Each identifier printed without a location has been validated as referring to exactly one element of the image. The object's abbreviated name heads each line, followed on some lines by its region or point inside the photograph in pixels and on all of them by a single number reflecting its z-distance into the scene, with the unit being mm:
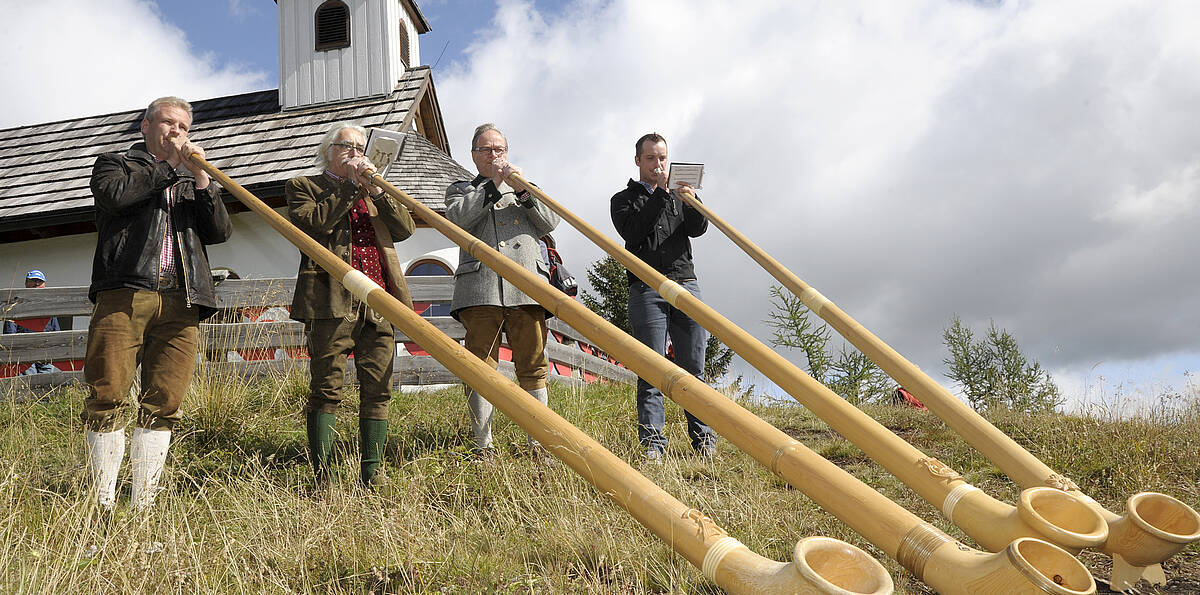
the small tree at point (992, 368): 8078
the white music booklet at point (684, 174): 4324
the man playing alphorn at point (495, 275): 3926
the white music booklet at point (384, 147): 3996
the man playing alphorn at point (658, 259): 4188
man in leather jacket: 3295
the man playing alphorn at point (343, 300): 3625
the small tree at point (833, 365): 7645
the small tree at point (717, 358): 17453
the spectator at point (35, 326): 7456
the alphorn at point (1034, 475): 2264
